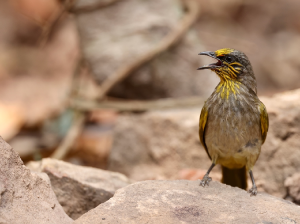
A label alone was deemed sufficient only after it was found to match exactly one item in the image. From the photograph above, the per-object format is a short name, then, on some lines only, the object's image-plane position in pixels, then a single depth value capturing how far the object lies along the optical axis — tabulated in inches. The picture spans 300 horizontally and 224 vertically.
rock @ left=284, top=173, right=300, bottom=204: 302.2
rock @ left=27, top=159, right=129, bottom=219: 253.3
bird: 275.4
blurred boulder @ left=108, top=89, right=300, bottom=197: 328.5
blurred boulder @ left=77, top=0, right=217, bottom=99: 458.9
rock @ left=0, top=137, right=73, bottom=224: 185.2
